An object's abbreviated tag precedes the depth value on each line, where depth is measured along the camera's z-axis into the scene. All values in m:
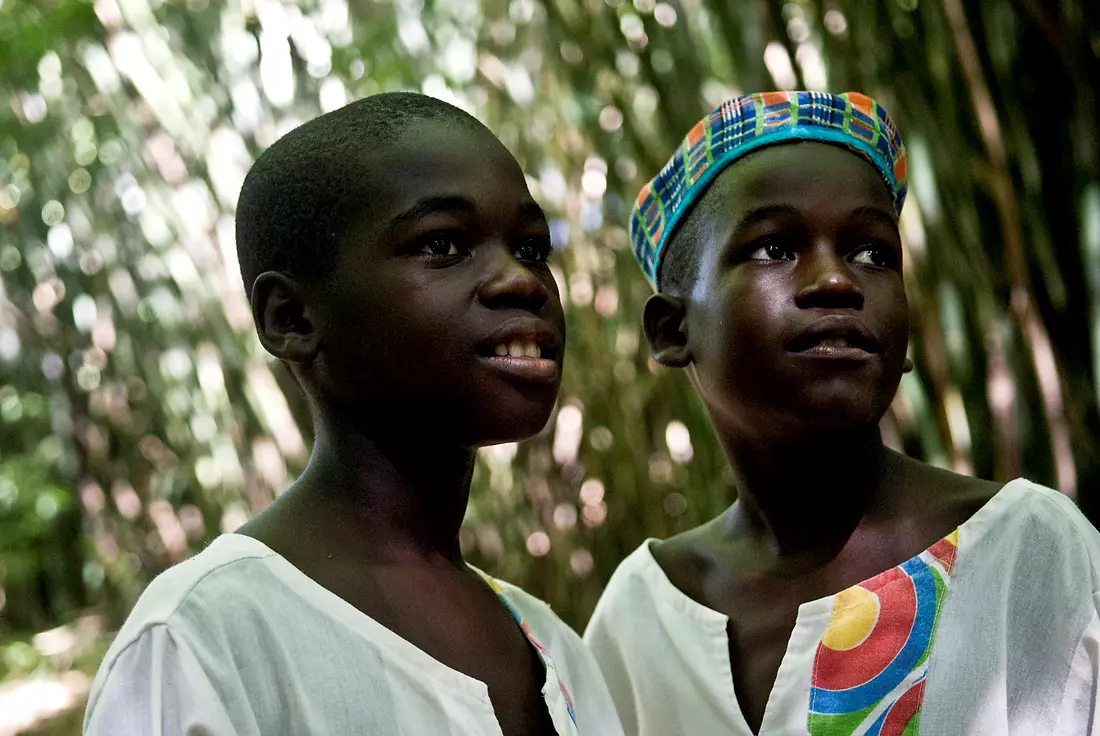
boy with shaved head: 0.93
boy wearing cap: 1.07
